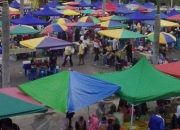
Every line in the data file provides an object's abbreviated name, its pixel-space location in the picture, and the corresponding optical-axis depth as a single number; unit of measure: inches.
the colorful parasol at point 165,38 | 887.7
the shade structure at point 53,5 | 1711.5
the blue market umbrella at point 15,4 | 1674.5
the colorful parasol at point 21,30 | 928.5
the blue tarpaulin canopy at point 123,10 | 1573.2
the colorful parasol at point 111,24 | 1088.2
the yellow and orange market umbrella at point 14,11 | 1417.3
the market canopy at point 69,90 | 424.5
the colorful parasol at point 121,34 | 894.4
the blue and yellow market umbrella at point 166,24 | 1159.5
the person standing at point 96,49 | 928.3
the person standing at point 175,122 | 471.5
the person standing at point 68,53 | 863.6
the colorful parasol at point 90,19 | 1208.3
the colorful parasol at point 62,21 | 1159.4
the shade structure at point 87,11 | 1510.8
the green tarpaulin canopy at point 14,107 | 386.0
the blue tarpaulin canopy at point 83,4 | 1855.3
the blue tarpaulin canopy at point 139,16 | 1298.0
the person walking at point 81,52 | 890.6
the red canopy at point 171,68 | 563.8
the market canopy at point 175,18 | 1243.3
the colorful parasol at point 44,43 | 776.9
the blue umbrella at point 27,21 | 1102.4
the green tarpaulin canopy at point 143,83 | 450.0
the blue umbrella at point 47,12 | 1349.7
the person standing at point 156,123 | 442.9
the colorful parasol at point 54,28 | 1007.0
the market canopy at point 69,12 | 1451.5
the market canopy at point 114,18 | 1270.5
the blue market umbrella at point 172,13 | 1404.7
